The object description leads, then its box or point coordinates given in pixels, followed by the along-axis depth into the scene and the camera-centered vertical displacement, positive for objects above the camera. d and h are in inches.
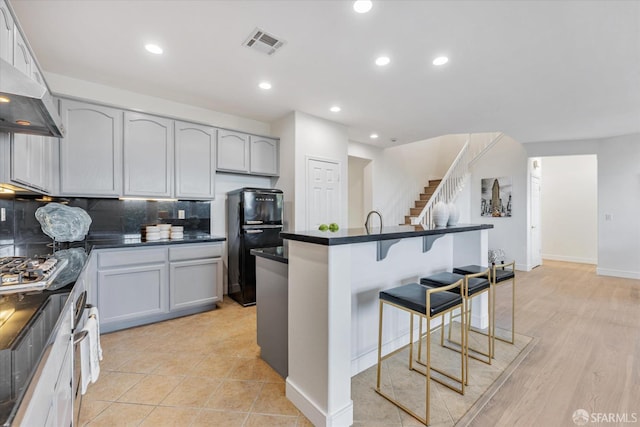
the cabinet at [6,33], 61.8 +40.6
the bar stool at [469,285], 79.2 -22.0
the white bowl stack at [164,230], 136.3 -9.8
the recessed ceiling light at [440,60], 105.8 +57.5
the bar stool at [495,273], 97.3 -22.1
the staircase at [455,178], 240.2 +30.2
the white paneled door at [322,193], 169.2 +11.2
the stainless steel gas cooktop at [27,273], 51.3 -13.1
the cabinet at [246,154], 152.3 +32.5
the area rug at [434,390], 67.2 -49.2
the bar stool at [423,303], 64.3 -22.3
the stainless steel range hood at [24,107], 47.7 +22.2
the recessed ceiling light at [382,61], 105.6 +57.3
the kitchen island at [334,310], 62.4 -25.3
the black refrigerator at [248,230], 145.9 -10.6
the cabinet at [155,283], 110.6 -31.4
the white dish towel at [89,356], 54.5 -29.1
